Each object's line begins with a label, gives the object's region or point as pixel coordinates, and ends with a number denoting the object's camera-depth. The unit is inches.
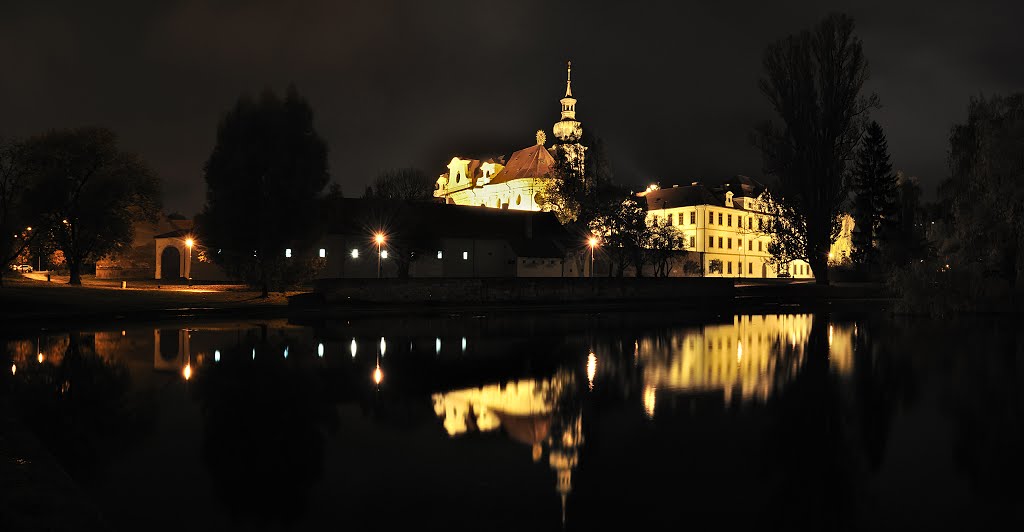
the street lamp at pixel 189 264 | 2487.7
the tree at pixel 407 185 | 3157.0
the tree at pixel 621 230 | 2258.9
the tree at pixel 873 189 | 2476.6
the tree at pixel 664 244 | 2438.2
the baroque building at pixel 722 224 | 3368.6
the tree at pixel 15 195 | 1881.2
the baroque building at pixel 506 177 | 3858.3
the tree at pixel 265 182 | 1739.7
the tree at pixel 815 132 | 1900.8
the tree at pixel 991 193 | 1139.3
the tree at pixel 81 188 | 1945.1
